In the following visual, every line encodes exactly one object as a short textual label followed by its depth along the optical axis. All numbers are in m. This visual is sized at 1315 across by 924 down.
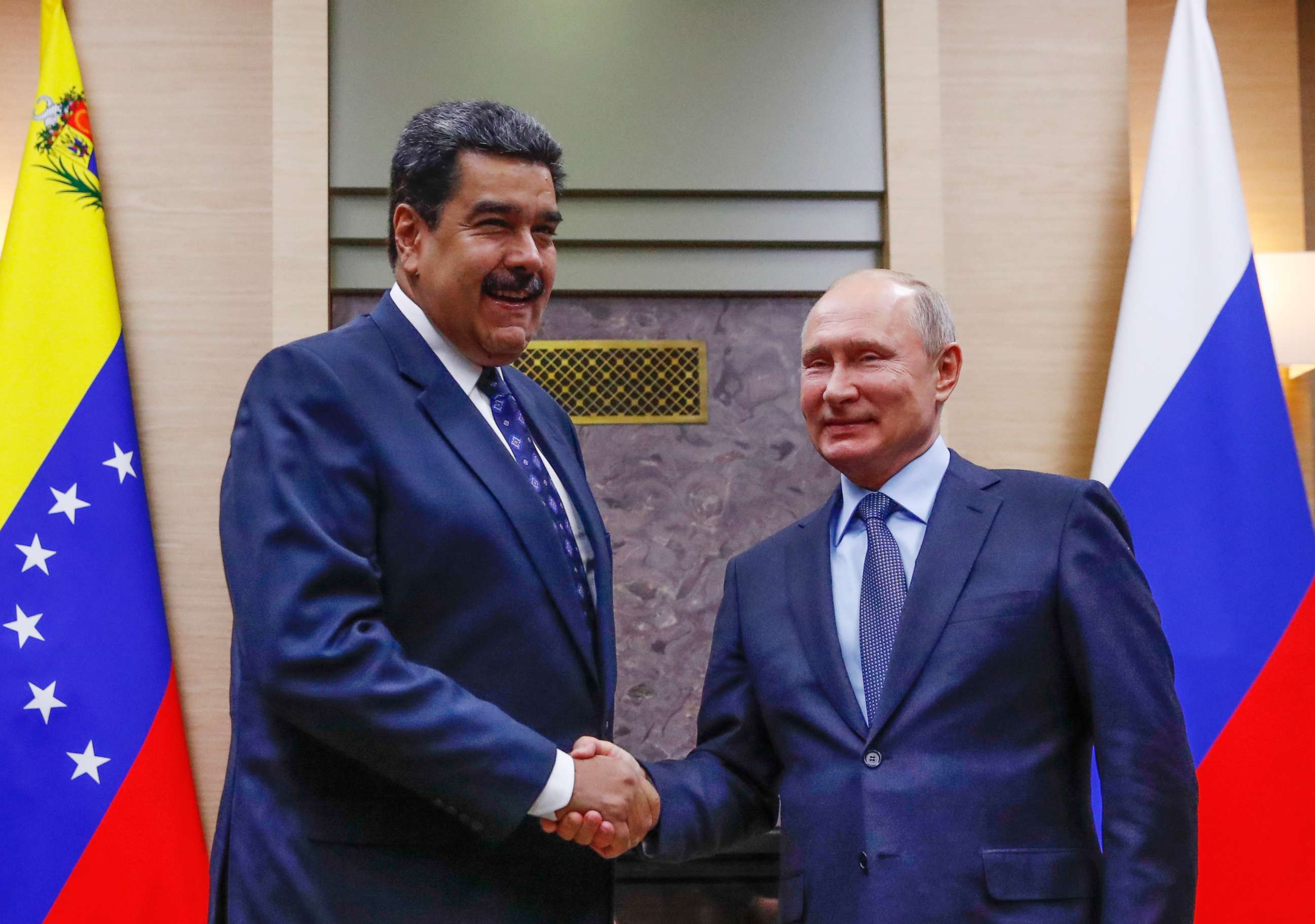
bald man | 1.67
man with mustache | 1.61
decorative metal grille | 3.32
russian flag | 2.89
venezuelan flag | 2.92
